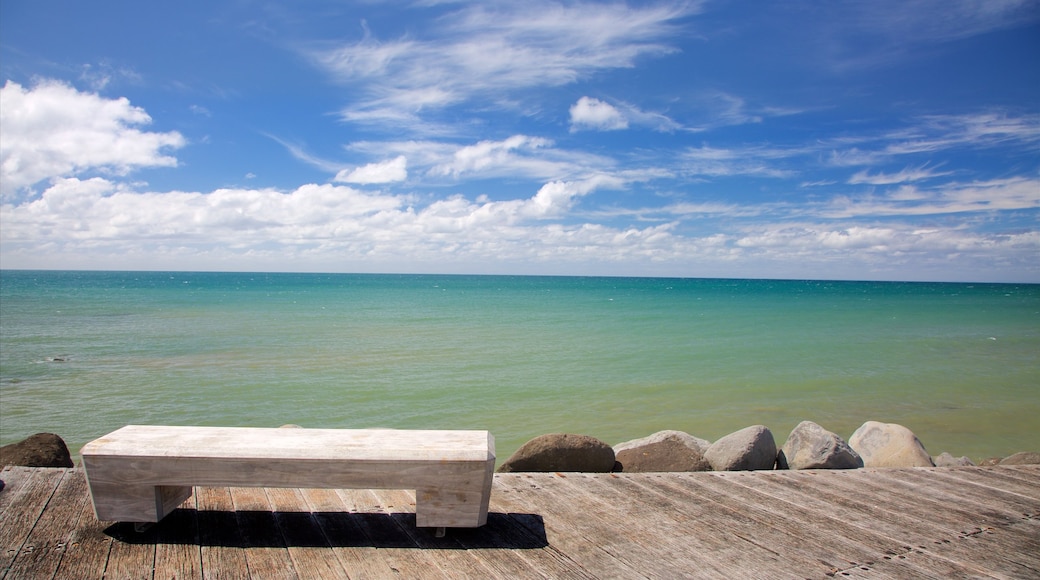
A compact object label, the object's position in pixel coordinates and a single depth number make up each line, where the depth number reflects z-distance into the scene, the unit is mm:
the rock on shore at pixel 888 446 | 6855
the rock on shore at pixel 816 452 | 6234
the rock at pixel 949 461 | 7371
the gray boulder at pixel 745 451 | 6152
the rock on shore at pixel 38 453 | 5344
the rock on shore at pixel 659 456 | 5848
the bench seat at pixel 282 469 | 3316
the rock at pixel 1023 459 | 6355
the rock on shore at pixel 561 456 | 5742
